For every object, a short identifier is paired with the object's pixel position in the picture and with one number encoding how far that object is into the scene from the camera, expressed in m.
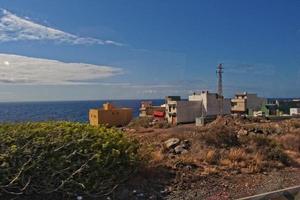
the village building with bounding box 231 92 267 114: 47.56
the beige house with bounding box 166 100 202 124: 38.75
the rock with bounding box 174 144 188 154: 7.39
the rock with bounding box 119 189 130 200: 4.54
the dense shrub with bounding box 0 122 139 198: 3.97
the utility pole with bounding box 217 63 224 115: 41.18
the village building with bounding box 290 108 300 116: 41.07
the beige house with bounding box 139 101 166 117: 47.60
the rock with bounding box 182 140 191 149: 7.86
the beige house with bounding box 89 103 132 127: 37.60
